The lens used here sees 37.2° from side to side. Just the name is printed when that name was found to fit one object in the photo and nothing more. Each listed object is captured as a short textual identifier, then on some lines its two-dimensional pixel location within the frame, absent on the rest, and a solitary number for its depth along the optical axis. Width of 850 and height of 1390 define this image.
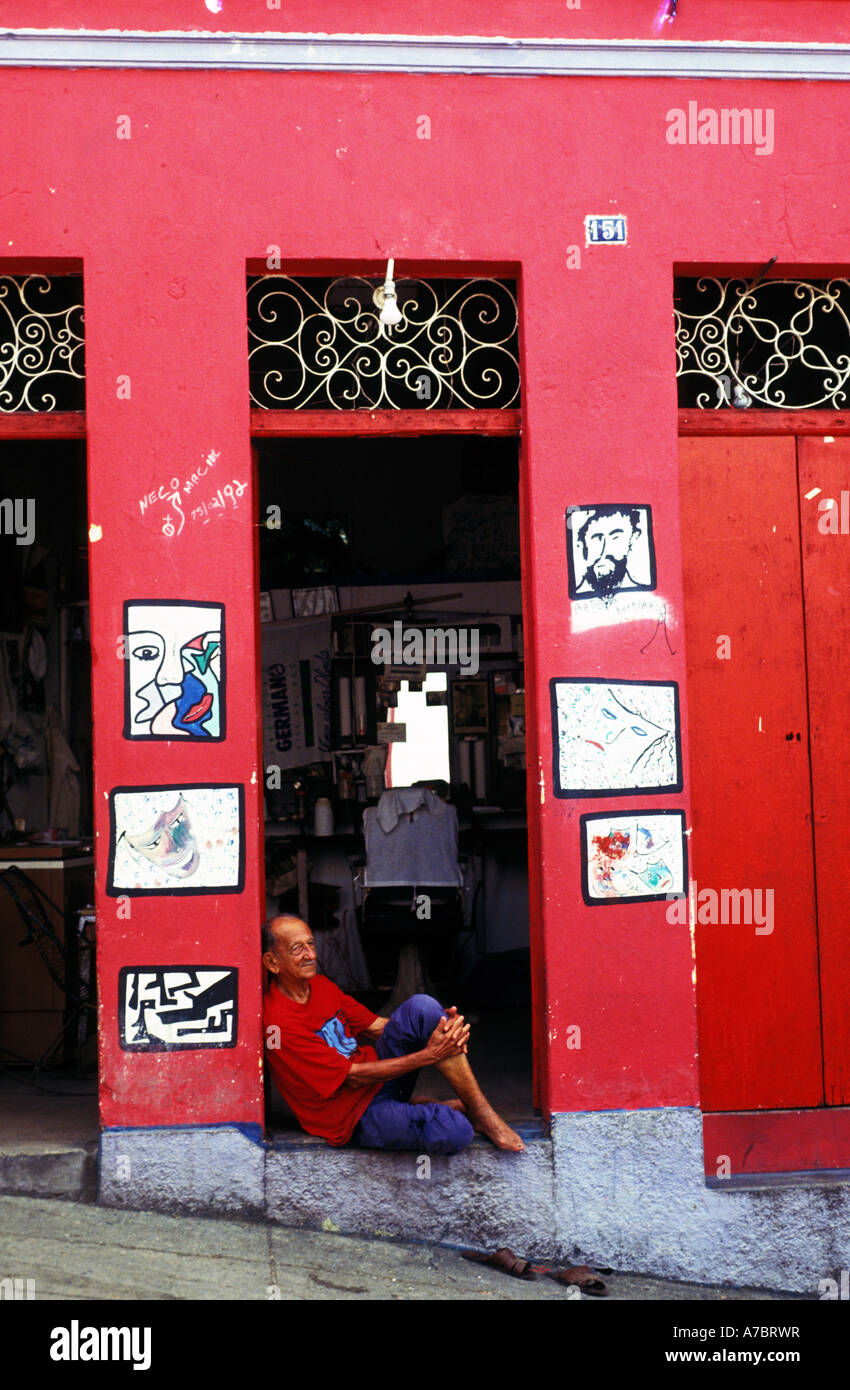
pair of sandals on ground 5.05
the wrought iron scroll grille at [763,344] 5.86
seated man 5.20
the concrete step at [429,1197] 5.27
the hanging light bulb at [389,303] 5.52
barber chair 8.46
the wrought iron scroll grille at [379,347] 5.66
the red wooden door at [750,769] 5.70
